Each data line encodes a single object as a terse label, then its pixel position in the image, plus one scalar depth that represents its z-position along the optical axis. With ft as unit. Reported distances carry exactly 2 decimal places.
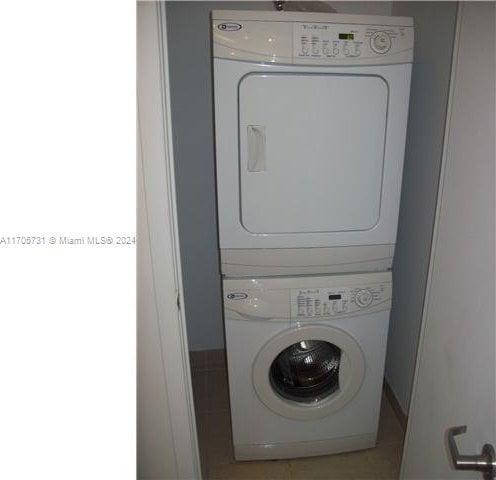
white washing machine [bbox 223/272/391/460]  4.43
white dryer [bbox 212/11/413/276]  3.75
